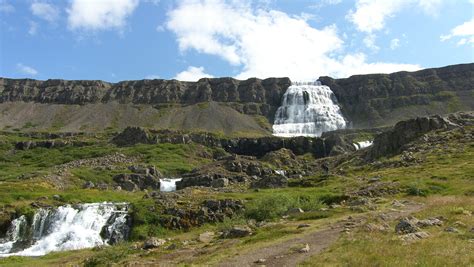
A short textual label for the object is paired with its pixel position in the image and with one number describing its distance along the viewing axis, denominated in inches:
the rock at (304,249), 1095.0
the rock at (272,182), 3865.7
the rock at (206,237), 1686.5
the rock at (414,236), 1012.5
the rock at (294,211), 2039.2
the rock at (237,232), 1572.6
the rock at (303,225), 1550.4
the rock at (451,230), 1077.0
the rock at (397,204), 1849.2
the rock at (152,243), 1669.5
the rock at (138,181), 5022.1
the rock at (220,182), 4463.6
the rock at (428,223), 1194.0
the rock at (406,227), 1108.6
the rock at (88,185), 4429.1
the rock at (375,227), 1192.1
